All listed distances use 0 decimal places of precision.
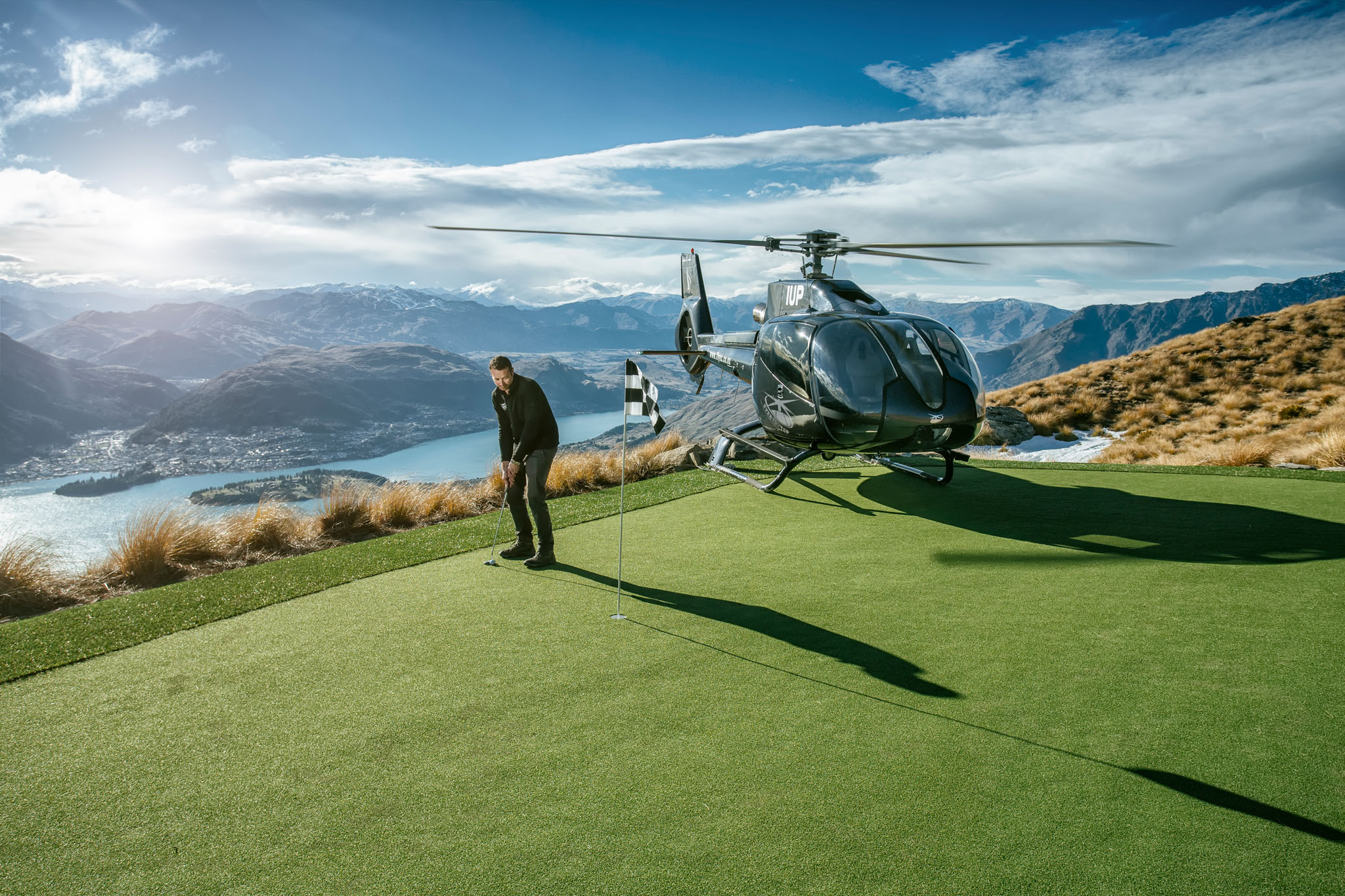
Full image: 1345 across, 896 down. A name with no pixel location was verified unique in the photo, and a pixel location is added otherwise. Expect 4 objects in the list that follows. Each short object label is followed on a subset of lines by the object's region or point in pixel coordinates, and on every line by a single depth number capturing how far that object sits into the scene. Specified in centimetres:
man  706
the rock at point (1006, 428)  2166
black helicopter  817
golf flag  752
